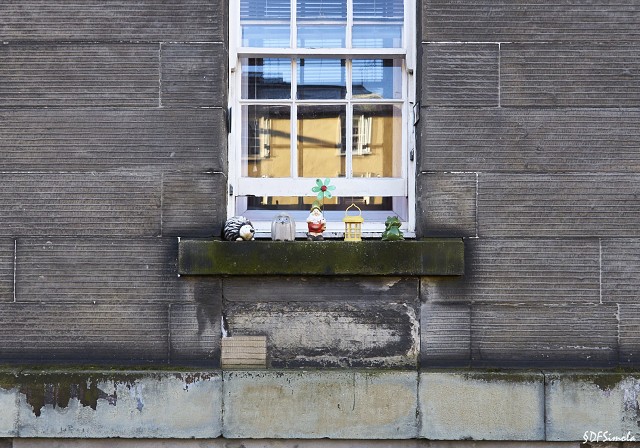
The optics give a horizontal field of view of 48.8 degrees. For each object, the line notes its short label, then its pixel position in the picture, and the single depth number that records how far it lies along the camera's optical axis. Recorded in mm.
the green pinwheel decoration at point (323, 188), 5355
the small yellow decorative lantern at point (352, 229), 5215
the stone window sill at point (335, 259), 5051
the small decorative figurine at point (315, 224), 5180
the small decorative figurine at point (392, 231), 5109
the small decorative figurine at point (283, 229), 5156
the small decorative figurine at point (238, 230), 5078
